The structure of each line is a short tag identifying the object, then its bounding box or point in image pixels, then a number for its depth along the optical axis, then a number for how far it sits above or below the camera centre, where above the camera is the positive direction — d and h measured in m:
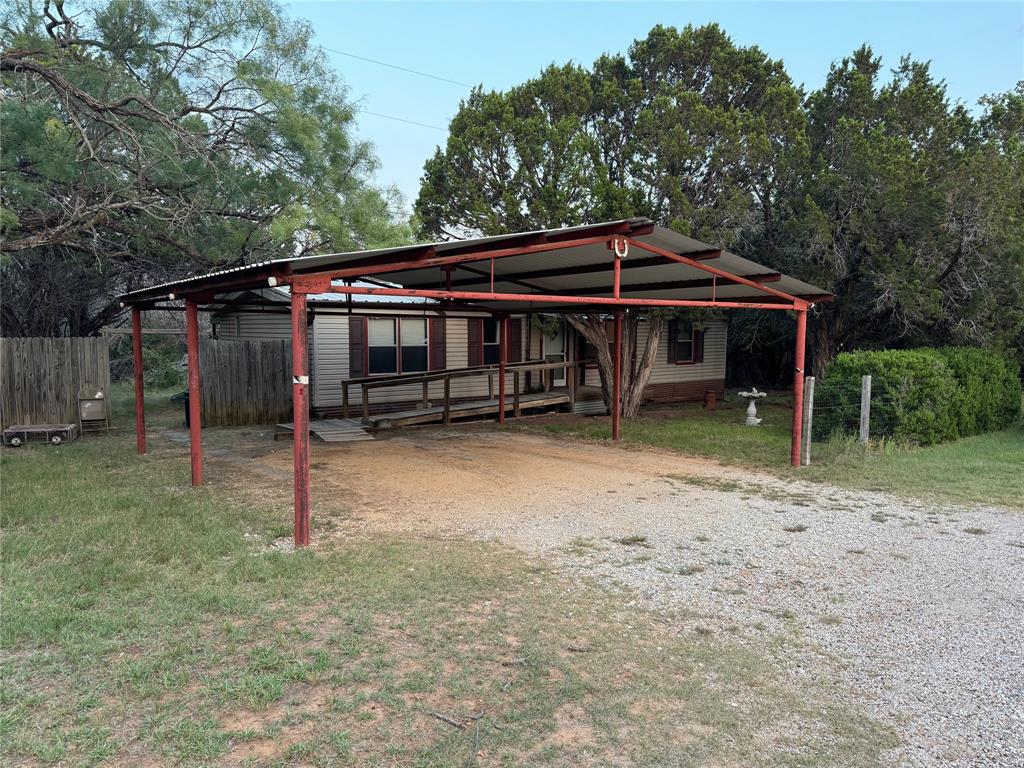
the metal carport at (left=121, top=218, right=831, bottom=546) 5.50 +0.86
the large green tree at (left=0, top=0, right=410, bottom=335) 7.75 +2.69
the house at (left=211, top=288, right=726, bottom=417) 12.59 +0.04
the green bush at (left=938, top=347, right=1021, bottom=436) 11.47 -0.72
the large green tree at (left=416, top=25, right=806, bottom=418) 11.45 +3.62
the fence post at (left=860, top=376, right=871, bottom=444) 9.99 -0.93
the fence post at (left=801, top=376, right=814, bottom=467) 9.21 -0.95
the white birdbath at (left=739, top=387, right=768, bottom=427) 13.48 -1.34
